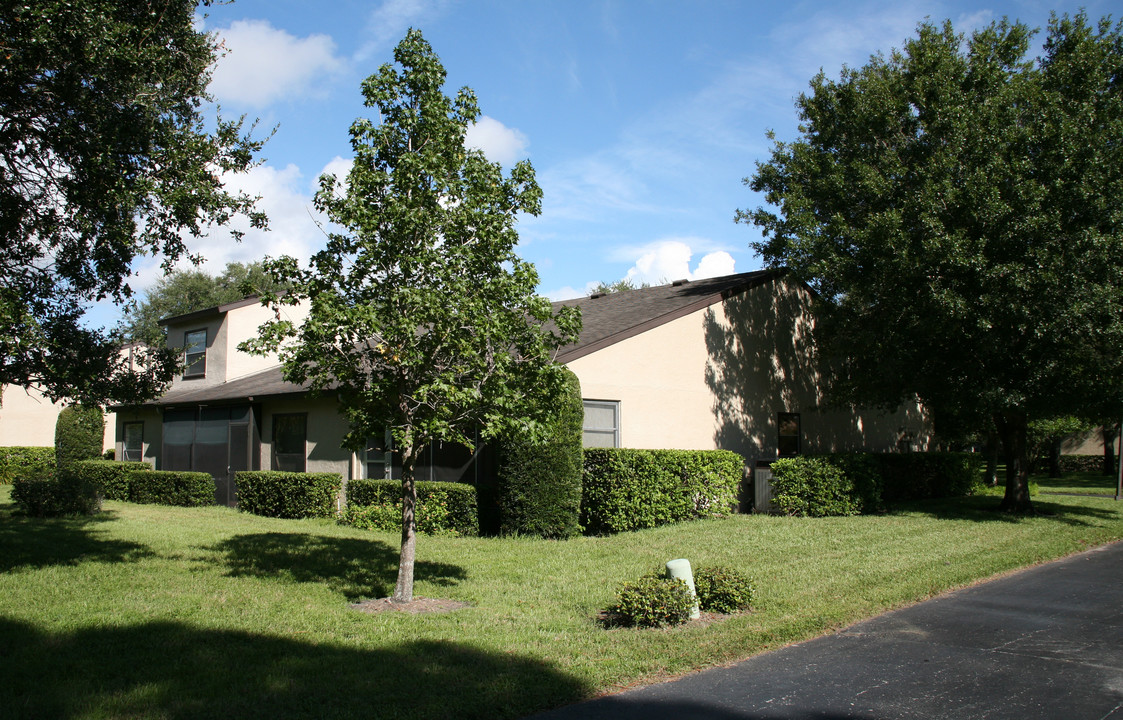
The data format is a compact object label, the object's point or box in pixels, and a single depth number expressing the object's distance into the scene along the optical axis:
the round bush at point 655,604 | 7.51
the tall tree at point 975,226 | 13.73
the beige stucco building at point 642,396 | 16.12
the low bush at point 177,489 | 19.34
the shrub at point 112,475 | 21.17
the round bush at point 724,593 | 8.06
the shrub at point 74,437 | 25.88
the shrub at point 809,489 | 16.03
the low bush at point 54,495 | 15.45
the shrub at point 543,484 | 13.02
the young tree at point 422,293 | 8.11
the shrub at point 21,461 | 28.75
